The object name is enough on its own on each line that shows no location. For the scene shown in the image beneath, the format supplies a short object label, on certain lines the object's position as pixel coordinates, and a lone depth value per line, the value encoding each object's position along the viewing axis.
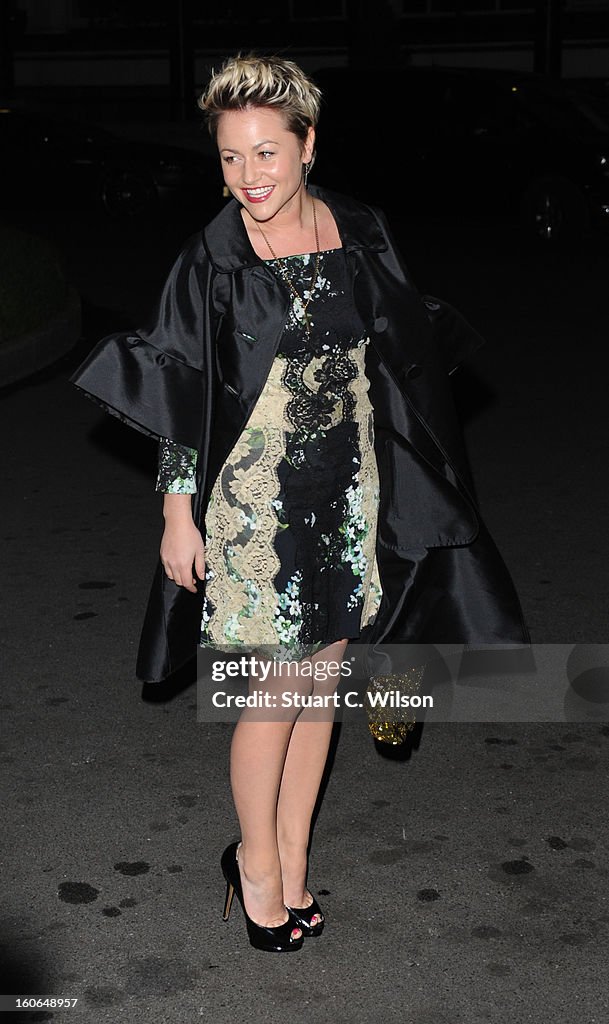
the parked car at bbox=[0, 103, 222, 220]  20.17
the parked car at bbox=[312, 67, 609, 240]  16.94
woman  3.12
